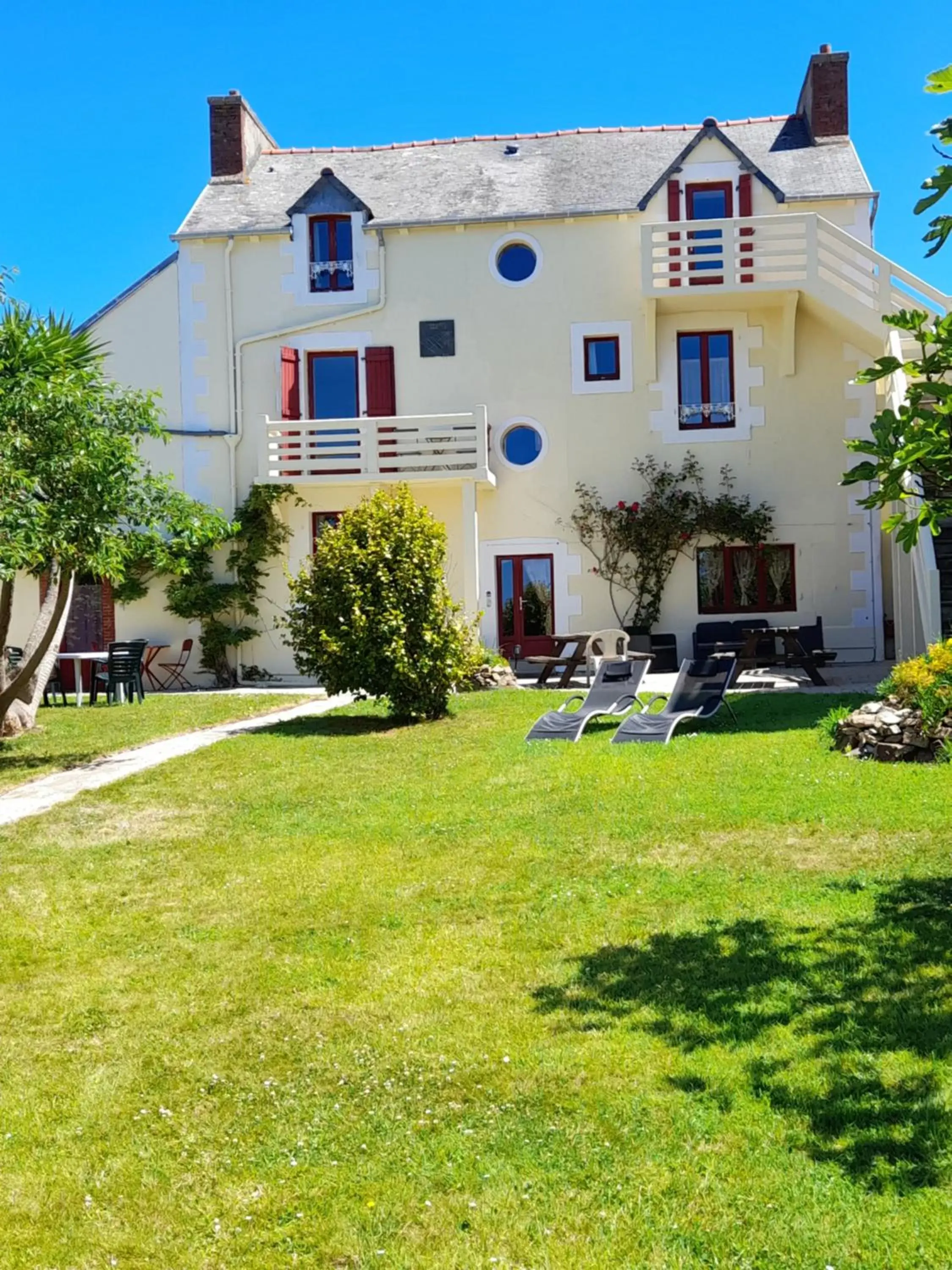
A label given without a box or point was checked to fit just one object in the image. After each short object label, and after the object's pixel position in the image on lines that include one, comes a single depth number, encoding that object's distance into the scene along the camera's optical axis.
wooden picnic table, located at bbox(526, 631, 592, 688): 15.19
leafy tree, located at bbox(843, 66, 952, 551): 4.04
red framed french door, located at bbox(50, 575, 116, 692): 20.00
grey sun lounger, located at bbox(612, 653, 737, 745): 10.31
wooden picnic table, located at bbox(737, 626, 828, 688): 14.55
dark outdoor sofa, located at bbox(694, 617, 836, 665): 17.11
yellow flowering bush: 9.17
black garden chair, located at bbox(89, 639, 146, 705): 16.42
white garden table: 16.69
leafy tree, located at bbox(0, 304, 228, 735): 9.22
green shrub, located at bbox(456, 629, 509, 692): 12.98
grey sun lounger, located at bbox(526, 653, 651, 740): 10.73
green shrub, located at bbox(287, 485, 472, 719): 12.34
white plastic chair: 15.58
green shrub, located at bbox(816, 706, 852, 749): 9.72
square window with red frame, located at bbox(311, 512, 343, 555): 19.56
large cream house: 19.05
